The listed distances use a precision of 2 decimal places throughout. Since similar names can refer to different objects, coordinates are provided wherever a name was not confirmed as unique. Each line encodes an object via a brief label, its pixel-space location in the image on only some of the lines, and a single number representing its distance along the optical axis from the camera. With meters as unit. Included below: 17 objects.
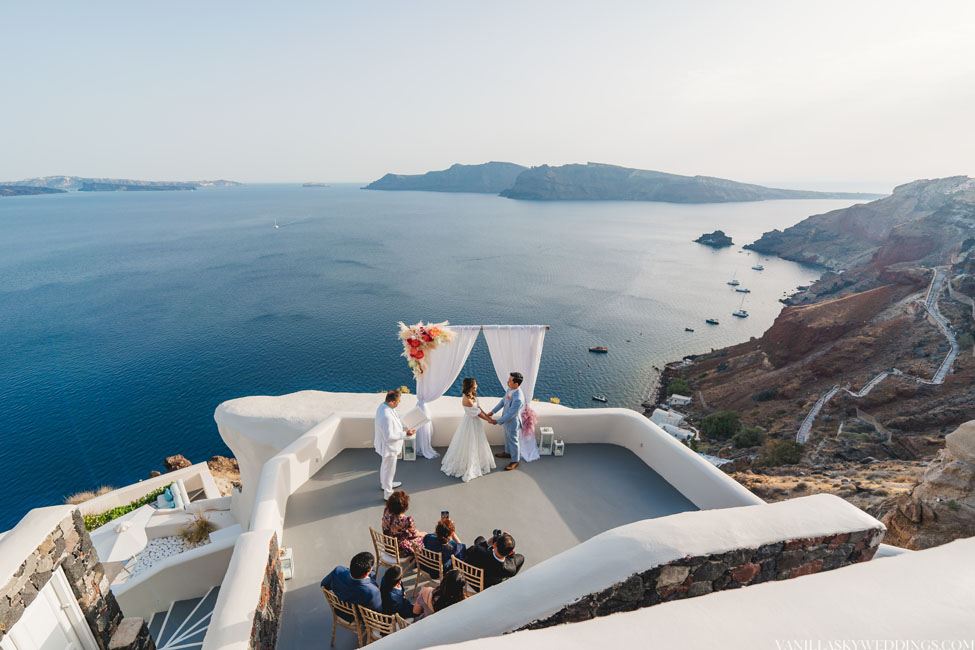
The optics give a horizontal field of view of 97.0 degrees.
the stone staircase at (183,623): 6.96
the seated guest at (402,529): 5.06
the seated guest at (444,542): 4.72
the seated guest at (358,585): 4.07
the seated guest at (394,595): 4.21
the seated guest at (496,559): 4.36
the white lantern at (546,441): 7.54
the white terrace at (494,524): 2.82
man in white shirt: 6.34
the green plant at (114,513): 17.61
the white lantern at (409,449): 7.41
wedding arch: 7.52
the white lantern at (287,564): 5.06
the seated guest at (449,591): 4.01
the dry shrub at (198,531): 12.88
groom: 7.16
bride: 6.90
